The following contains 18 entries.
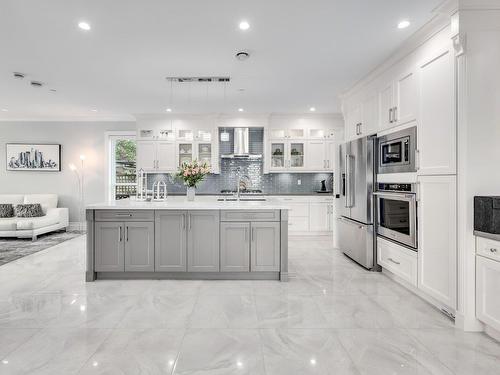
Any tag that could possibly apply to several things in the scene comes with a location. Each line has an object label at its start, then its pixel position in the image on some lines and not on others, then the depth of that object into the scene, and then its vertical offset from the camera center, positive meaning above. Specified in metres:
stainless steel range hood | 6.27 +0.94
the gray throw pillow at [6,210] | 5.99 -0.45
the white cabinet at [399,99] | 3.01 +0.97
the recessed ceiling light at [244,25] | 2.73 +1.51
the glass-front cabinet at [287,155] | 6.43 +0.70
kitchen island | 3.41 -0.59
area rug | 4.57 -1.01
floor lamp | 6.88 -0.05
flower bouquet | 3.64 +0.18
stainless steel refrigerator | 3.82 -0.21
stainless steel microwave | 3.00 +0.40
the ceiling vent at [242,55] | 3.36 +1.50
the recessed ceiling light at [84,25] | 2.74 +1.51
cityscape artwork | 6.81 +0.70
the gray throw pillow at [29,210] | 6.00 -0.45
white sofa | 5.57 -0.63
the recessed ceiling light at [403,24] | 2.71 +1.50
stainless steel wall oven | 2.96 -0.28
